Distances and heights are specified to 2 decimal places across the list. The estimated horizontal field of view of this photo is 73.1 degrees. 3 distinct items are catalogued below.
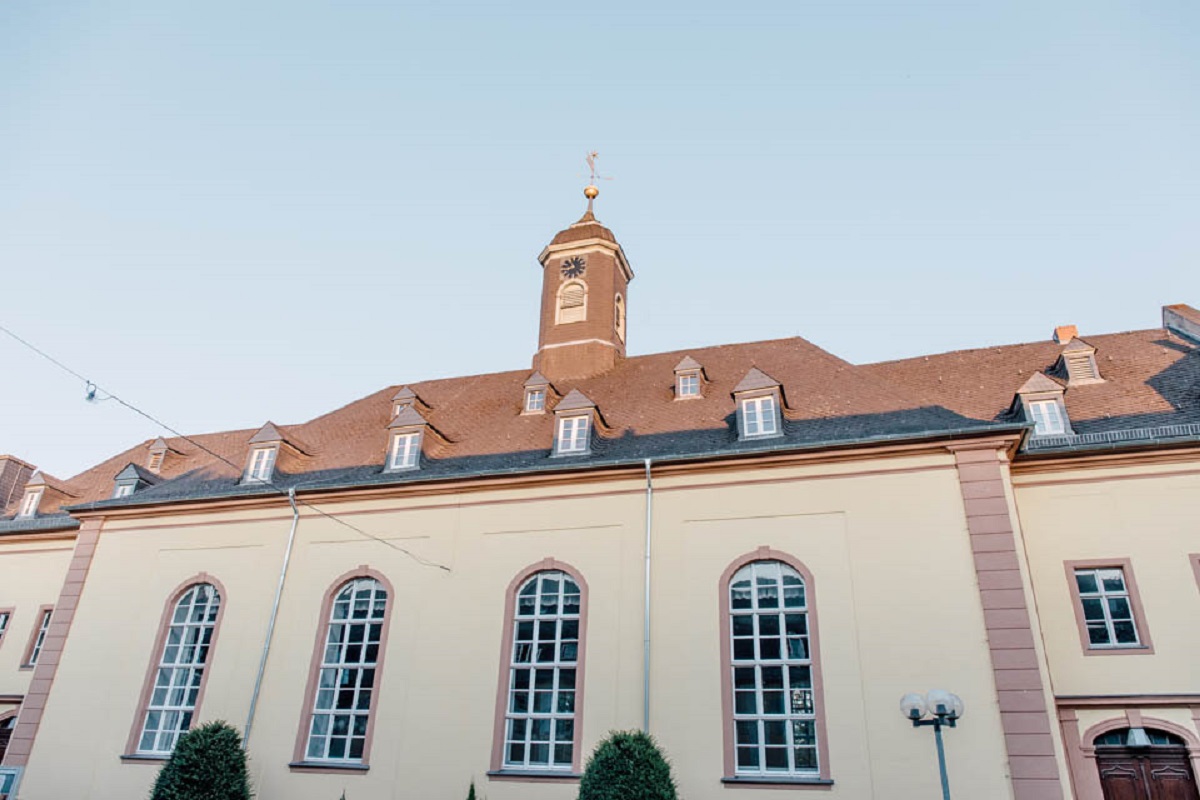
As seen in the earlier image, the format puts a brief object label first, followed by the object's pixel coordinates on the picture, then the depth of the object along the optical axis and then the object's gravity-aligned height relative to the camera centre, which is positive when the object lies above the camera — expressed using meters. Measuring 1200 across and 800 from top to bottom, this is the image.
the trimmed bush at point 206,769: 13.39 +0.68
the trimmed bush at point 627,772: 11.20 +0.75
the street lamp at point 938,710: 10.88 +1.62
